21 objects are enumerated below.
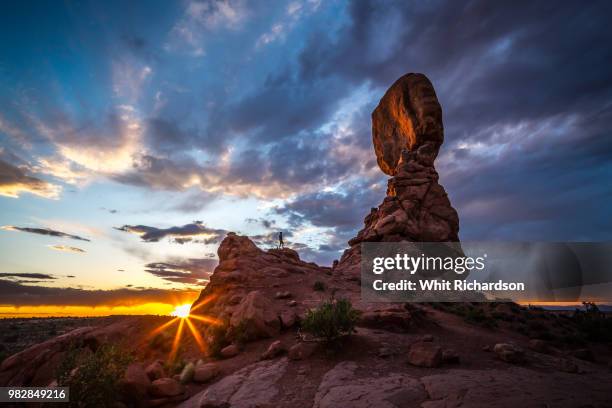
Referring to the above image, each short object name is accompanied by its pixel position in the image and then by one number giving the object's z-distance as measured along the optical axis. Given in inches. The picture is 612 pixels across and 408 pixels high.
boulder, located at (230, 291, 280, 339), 552.4
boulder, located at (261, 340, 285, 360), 474.6
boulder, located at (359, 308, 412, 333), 571.2
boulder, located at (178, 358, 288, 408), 352.2
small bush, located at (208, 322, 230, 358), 535.5
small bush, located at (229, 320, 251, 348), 536.8
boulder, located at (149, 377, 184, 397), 385.7
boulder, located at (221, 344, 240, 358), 514.0
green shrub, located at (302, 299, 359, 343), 469.4
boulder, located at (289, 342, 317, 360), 449.4
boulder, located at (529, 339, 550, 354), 572.1
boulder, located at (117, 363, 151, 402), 368.2
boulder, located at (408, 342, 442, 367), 408.5
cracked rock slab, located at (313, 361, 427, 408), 313.7
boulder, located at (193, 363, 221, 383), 433.7
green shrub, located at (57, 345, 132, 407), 324.2
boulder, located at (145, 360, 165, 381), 431.5
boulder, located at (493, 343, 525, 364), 453.6
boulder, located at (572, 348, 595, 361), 621.6
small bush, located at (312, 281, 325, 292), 828.9
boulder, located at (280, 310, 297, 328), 577.9
